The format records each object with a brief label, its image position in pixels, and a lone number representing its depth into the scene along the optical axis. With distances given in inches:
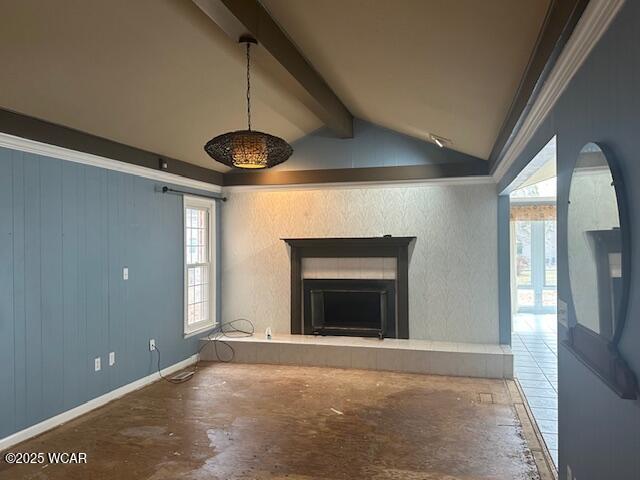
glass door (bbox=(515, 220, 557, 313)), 354.9
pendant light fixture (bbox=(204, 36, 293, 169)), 110.3
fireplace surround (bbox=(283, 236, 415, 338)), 223.6
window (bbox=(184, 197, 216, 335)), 225.9
